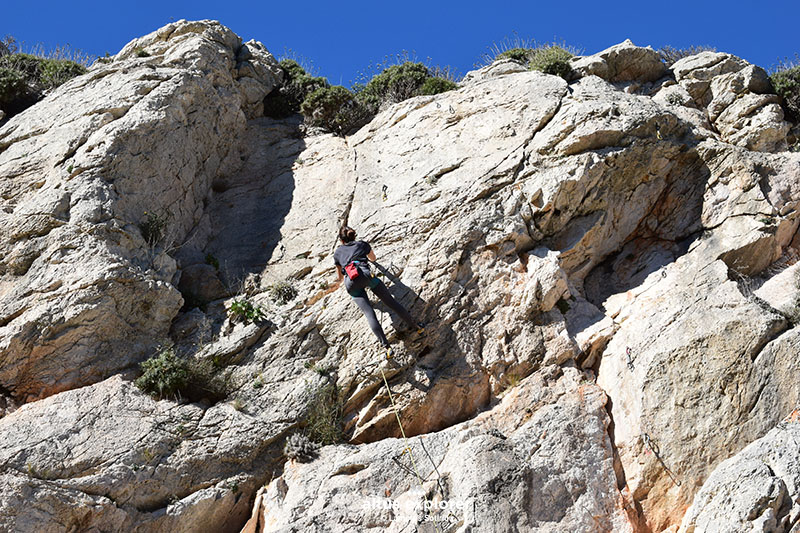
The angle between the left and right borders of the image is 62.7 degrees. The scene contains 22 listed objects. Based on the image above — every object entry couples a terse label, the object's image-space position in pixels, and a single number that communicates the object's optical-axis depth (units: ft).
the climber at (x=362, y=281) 34.96
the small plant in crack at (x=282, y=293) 38.93
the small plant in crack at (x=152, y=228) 40.37
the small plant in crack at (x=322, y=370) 34.88
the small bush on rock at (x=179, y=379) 33.50
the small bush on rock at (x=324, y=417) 33.14
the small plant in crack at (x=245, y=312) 37.11
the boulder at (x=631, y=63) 52.85
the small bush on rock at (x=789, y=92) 47.96
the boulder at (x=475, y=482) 29.53
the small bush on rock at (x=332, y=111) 55.52
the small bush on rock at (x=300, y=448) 32.30
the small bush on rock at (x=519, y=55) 58.75
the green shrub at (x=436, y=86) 54.65
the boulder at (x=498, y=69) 52.75
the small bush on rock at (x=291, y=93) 58.39
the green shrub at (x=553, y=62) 50.26
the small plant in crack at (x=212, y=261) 43.01
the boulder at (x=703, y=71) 50.62
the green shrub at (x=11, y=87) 52.49
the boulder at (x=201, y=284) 40.16
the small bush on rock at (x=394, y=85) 56.80
